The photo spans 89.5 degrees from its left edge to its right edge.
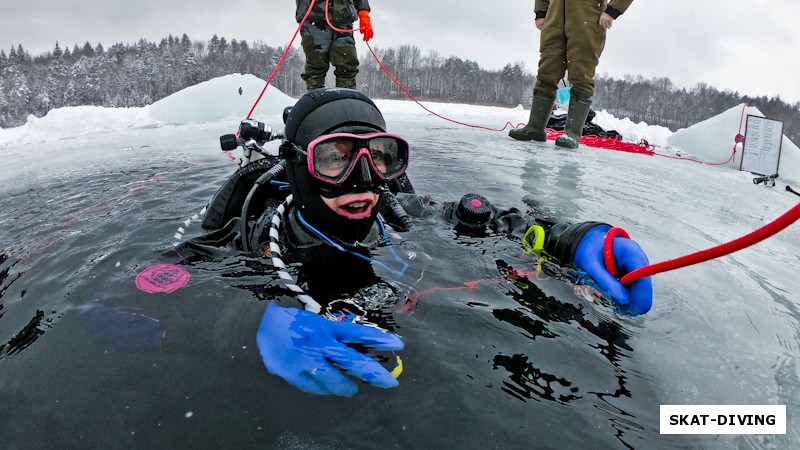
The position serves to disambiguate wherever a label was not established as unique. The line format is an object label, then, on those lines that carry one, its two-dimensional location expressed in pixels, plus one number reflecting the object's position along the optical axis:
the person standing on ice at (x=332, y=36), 5.23
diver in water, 1.37
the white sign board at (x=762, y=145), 5.78
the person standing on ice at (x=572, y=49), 5.18
